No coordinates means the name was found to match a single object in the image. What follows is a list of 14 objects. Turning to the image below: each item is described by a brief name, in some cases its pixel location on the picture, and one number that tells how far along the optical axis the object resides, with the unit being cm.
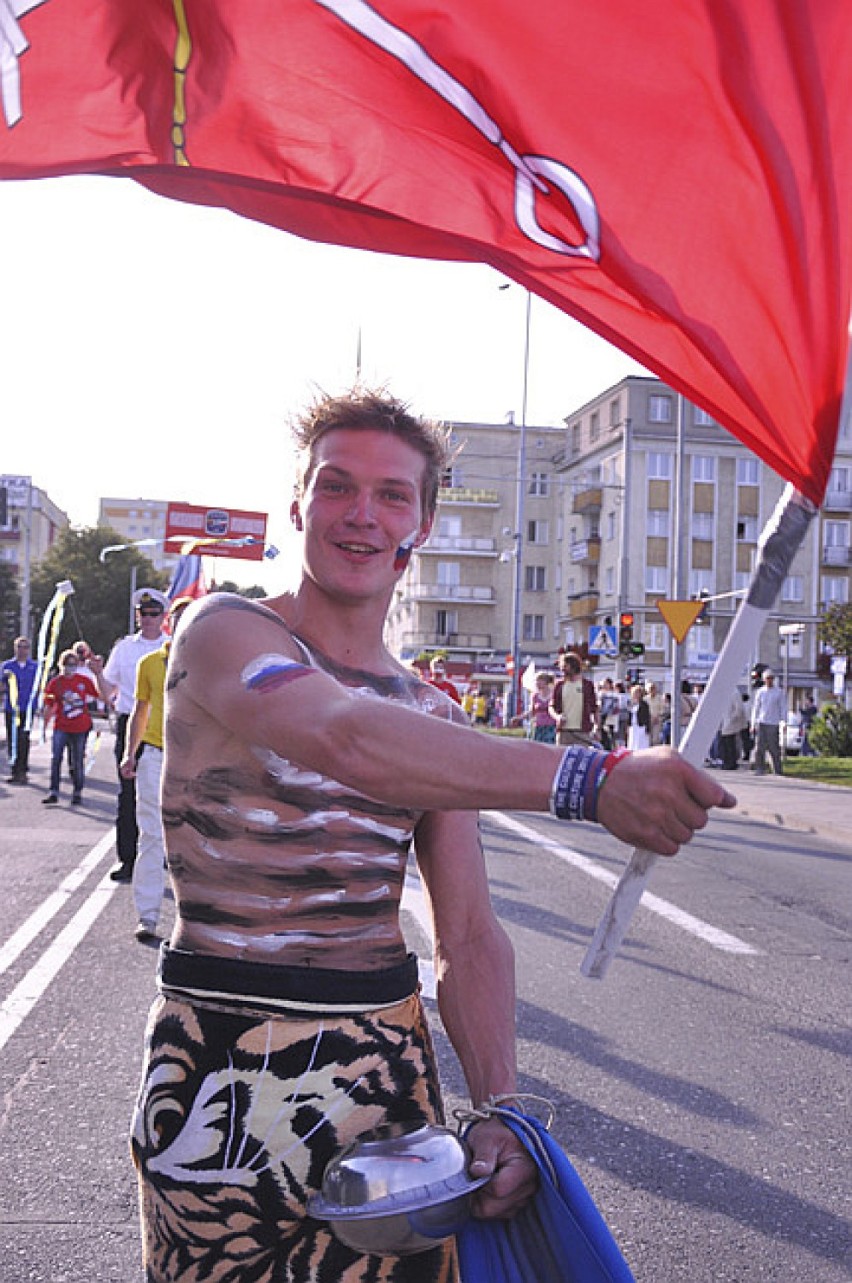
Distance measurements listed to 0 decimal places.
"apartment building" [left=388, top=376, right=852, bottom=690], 7431
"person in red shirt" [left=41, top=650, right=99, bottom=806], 1783
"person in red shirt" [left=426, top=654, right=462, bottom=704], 2090
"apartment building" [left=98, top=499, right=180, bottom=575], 18962
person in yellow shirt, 872
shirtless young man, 214
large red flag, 257
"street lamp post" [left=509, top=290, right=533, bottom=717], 5812
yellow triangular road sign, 2150
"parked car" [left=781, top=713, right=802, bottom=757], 4419
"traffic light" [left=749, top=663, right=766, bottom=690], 2861
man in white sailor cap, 1130
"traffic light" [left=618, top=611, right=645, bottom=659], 3712
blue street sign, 3509
